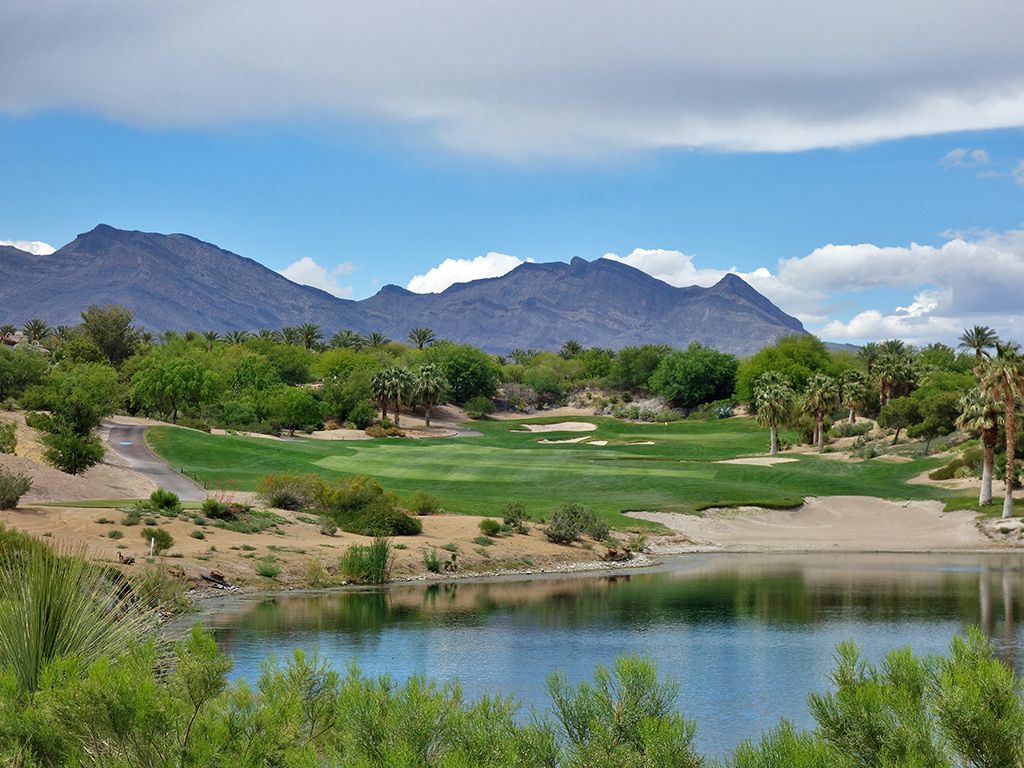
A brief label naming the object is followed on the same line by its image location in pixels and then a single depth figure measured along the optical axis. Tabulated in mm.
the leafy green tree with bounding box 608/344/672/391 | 187375
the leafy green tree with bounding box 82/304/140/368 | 142250
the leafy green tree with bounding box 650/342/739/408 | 161250
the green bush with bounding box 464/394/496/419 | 164250
